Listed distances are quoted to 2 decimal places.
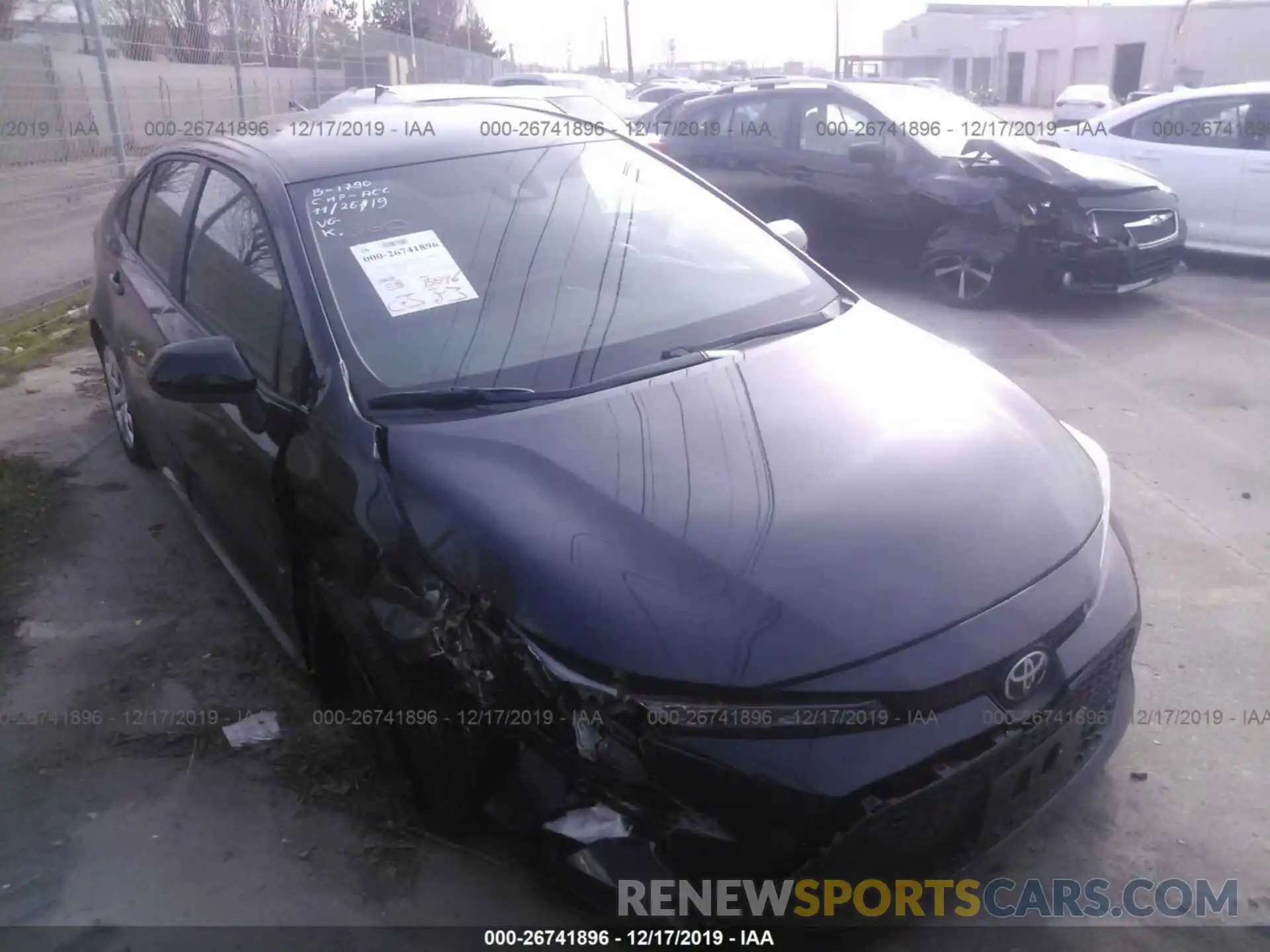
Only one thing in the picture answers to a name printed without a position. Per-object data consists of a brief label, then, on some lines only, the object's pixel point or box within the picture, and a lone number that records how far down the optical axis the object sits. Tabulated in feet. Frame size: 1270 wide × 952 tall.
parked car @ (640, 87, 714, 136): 32.50
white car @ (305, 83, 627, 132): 29.55
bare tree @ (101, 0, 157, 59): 30.66
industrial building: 125.70
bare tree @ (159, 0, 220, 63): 33.58
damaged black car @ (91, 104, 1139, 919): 6.61
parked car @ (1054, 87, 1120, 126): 77.46
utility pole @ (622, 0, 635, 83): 169.90
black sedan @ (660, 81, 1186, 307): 24.29
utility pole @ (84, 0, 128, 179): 29.58
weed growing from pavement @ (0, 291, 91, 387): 23.09
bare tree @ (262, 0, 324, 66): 44.21
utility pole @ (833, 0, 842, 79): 162.98
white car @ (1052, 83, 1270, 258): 28.35
